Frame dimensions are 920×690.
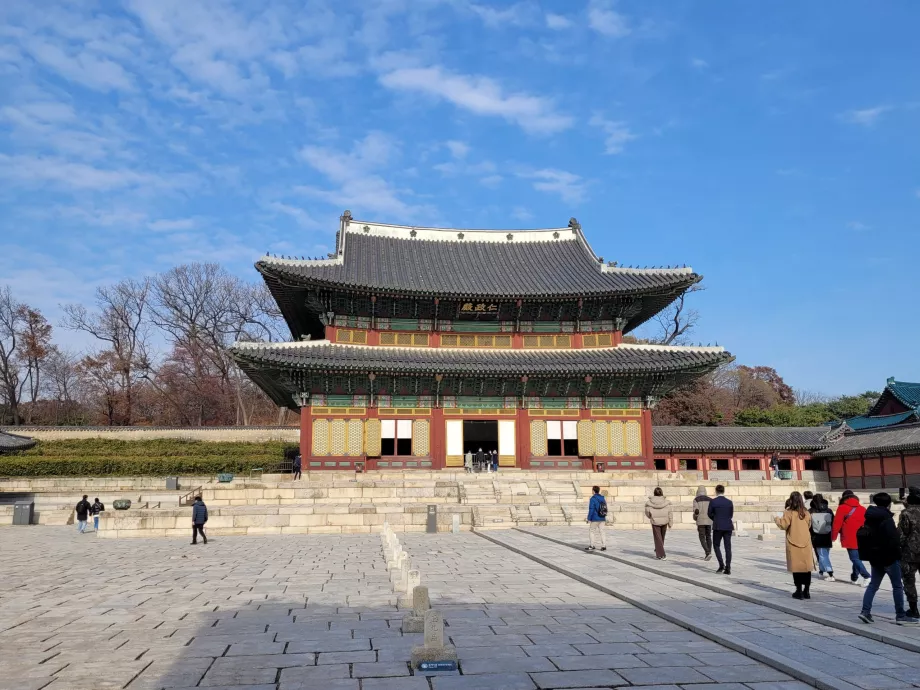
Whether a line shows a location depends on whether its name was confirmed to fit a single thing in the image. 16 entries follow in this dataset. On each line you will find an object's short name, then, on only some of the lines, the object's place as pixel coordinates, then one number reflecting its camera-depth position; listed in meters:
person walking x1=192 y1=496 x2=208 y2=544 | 19.39
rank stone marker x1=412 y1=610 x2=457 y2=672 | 6.79
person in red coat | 11.14
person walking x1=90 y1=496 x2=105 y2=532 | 24.08
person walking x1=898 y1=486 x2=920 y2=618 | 8.45
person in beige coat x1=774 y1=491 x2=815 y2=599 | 10.30
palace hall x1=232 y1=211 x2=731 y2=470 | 32.12
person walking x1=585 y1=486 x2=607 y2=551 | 16.31
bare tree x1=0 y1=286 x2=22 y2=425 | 58.49
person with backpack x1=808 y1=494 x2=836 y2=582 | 12.22
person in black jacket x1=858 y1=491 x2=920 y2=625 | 8.48
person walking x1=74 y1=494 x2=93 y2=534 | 23.48
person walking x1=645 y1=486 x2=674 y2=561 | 14.66
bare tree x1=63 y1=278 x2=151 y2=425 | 58.22
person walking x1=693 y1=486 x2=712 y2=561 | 14.56
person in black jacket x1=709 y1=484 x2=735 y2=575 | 12.59
